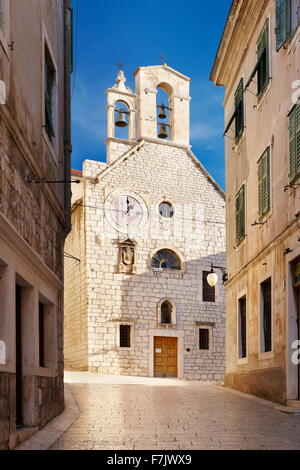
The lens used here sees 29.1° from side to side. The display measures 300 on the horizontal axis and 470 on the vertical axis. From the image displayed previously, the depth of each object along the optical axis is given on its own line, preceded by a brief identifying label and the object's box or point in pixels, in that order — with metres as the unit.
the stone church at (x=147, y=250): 25.16
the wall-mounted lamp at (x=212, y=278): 18.69
